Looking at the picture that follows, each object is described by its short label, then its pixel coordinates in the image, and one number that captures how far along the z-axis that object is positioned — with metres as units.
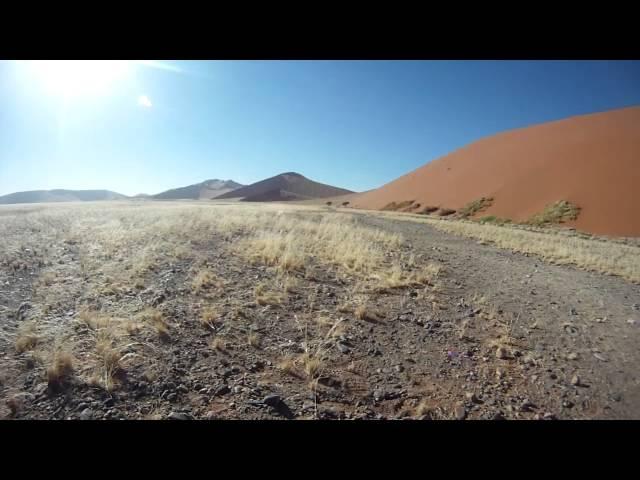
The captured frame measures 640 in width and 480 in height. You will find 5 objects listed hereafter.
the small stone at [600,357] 3.57
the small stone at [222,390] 2.64
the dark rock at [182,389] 2.64
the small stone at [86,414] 2.27
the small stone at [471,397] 2.77
